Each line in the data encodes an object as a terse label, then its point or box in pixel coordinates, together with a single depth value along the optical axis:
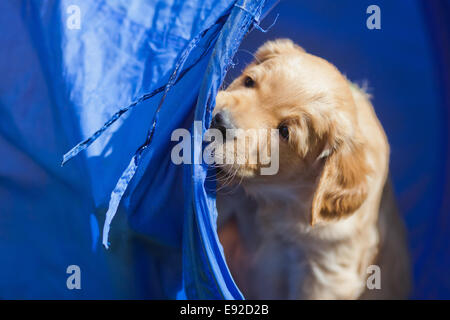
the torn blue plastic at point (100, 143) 2.09
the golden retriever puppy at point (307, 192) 2.15
